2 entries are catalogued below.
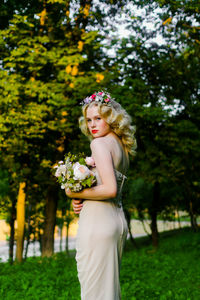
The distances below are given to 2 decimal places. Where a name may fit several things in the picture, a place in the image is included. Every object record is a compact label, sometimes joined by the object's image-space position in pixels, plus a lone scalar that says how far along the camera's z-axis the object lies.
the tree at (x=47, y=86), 10.31
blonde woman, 3.10
